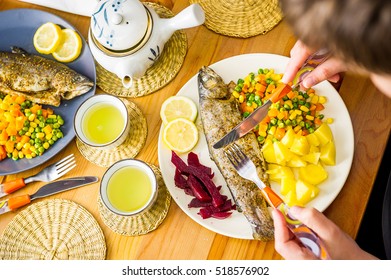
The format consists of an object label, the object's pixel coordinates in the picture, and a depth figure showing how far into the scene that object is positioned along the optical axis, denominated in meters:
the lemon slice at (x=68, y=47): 1.59
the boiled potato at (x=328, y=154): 1.37
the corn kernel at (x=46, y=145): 1.50
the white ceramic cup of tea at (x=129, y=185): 1.38
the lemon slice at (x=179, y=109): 1.50
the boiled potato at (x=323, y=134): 1.39
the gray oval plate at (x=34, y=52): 1.51
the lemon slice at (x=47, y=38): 1.59
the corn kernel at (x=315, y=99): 1.45
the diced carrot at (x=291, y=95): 1.45
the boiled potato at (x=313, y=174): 1.36
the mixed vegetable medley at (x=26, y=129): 1.51
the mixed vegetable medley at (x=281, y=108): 1.44
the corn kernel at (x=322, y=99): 1.44
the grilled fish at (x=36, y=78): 1.56
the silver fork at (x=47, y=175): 1.49
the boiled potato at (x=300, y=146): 1.36
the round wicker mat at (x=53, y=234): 1.42
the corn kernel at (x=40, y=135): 1.51
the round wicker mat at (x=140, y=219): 1.42
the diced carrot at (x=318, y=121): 1.43
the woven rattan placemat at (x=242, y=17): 1.57
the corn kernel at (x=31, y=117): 1.53
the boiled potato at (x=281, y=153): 1.37
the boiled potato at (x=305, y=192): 1.34
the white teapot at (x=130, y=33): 1.39
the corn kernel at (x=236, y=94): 1.50
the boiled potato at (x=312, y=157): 1.37
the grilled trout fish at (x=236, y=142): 1.37
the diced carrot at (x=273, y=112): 1.44
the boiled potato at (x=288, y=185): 1.36
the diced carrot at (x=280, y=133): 1.43
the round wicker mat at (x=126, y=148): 1.51
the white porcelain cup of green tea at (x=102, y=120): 1.46
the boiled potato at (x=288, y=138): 1.38
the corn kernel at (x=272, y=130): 1.44
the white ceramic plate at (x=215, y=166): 1.37
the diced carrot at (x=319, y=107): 1.45
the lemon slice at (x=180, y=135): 1.46
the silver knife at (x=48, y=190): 1.47
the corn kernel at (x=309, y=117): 1.43
